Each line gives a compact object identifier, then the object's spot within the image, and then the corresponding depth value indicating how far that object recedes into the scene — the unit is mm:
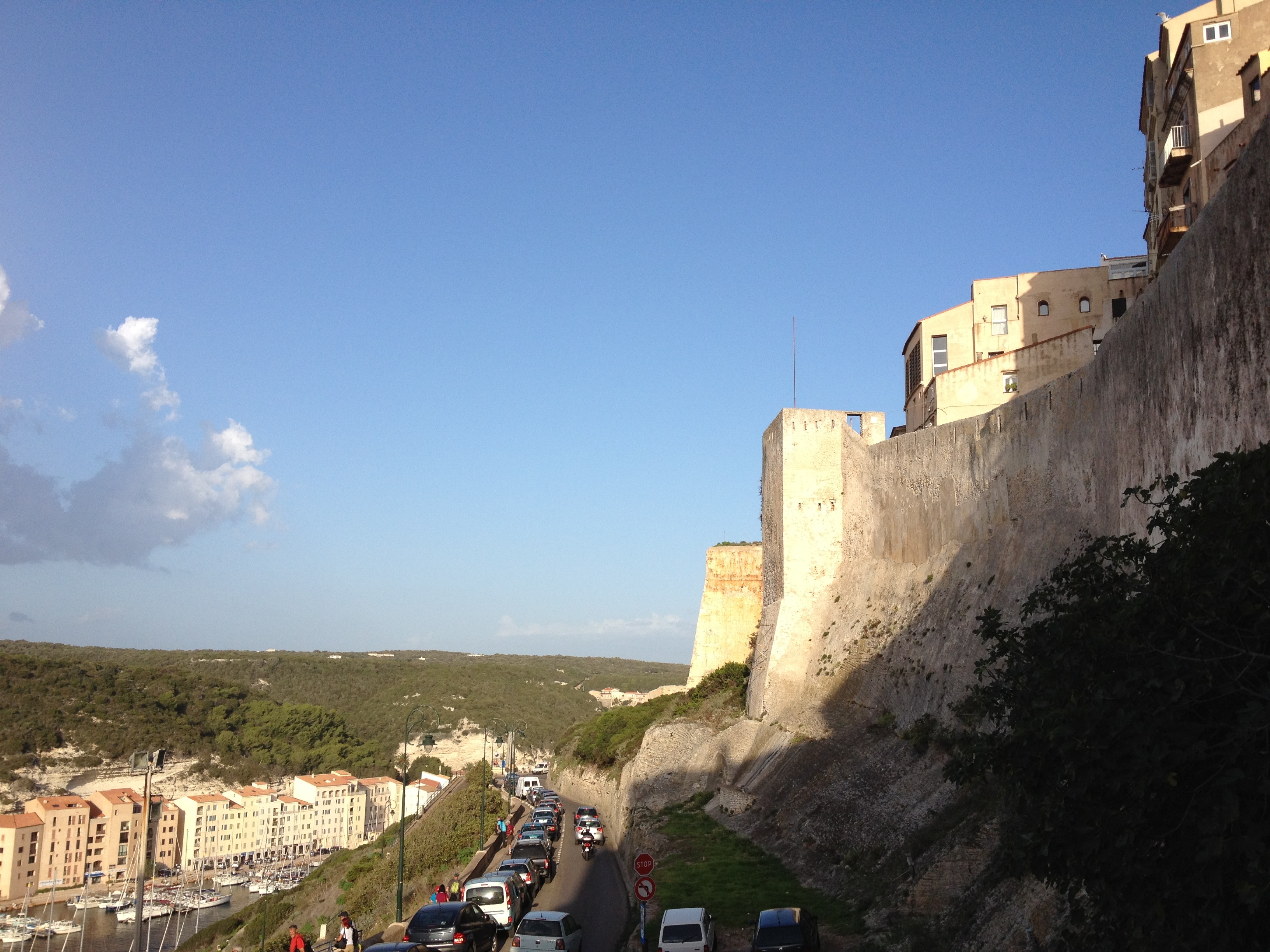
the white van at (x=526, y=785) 60719
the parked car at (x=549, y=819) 37444
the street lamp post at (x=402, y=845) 22406
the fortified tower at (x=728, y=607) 51781
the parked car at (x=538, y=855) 27875
